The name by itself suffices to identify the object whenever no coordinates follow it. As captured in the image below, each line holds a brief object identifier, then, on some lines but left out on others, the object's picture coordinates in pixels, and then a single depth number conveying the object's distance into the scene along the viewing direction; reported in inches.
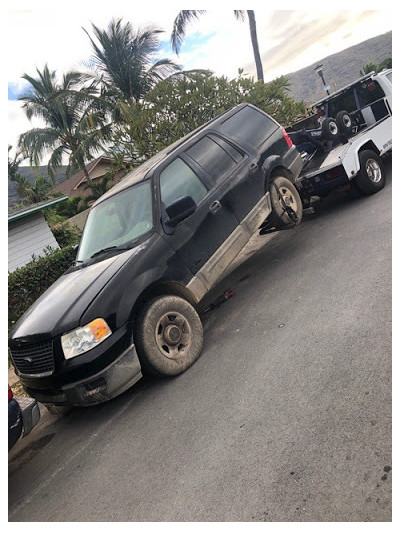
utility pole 596.5
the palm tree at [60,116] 765.3
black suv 137.2
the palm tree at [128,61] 679.7
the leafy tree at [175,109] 430.6
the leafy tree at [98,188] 799.1
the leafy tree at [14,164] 1198.3
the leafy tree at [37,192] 883.7
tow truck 251.1
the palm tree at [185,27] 662.5
